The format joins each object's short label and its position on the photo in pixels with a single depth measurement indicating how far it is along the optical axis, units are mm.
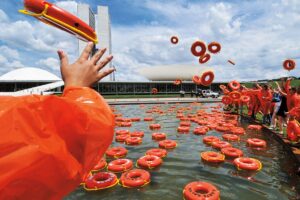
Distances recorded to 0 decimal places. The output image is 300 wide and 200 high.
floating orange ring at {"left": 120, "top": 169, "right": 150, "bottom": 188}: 6017
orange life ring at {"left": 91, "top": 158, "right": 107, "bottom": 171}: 7212
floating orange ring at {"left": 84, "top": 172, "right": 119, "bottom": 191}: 5977
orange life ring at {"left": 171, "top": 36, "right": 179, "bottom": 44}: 21170
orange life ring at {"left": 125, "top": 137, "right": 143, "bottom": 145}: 10234
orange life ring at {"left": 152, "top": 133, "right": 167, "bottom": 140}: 11094
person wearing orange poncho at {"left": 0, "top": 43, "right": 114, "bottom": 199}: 1008
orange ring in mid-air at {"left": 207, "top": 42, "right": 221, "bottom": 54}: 20531
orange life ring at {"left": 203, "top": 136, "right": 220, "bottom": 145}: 10062
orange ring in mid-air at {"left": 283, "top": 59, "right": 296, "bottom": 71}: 13077
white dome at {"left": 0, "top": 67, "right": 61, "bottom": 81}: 84850
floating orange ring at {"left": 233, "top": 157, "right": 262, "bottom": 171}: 7012
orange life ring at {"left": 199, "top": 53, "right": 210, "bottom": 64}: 21062
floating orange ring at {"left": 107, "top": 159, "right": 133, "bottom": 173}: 7096
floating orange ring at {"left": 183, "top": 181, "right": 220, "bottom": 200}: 5107
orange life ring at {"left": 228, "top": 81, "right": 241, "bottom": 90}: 20442
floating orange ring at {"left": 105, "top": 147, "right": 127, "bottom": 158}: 8578
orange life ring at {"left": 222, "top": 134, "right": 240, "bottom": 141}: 10703
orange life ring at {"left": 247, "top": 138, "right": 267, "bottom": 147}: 9453
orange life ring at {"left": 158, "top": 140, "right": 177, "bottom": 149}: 9508
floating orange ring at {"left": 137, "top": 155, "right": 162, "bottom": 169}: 7289
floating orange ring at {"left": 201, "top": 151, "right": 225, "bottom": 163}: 7690
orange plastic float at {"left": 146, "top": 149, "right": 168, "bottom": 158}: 8241
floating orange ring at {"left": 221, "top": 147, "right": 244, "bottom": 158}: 8133
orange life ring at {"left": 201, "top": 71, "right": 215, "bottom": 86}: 22970
